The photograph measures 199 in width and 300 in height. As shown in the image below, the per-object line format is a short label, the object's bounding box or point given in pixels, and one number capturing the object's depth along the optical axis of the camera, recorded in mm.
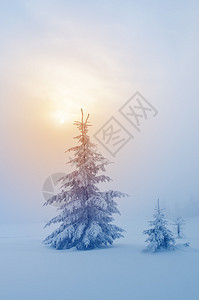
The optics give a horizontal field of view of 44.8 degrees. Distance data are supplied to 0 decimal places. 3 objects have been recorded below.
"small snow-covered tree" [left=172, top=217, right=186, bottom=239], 42631
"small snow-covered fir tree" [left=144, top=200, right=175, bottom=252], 14521
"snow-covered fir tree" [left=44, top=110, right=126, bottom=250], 16453
